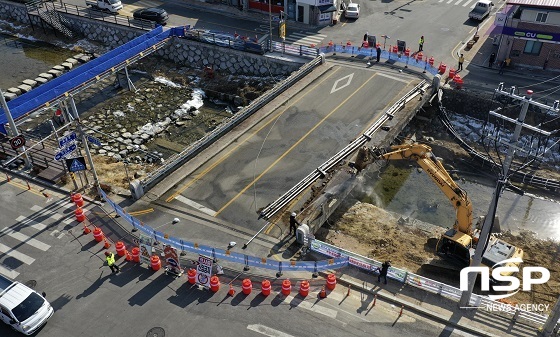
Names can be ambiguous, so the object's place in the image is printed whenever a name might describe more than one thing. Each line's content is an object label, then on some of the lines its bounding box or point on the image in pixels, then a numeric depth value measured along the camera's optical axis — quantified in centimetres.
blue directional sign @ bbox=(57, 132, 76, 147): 2633
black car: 5362
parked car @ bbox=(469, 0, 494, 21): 5187
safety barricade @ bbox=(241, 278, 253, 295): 2317
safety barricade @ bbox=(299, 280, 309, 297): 2315
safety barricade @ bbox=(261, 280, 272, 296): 2308
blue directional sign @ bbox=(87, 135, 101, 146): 2755
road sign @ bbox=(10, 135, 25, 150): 2945
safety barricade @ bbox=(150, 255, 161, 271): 2453
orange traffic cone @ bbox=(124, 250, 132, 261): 2529
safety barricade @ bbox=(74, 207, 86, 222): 2762
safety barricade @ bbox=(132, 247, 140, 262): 2505
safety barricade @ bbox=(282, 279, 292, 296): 2311
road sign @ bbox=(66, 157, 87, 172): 2738
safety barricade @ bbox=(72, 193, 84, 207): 2830
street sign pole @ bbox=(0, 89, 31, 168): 2954
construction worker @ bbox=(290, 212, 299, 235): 2566
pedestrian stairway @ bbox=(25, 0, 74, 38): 5712
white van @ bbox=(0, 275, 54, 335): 2125
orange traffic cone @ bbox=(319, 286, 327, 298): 2316
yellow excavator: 2519
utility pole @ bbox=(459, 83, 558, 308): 1752
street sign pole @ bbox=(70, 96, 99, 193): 2722
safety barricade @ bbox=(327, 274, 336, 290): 2350
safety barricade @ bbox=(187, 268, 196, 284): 2380
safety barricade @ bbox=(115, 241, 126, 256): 2538
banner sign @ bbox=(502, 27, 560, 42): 4169
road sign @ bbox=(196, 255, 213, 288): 2336
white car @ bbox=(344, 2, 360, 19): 5347
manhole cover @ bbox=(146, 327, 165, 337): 2158
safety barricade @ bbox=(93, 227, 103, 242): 2636
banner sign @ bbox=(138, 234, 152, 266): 2467
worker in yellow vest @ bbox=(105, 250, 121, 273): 2438
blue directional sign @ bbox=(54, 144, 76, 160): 2661
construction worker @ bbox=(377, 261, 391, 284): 2350
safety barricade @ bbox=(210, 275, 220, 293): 2336
